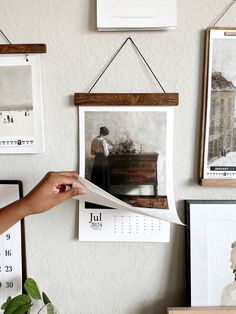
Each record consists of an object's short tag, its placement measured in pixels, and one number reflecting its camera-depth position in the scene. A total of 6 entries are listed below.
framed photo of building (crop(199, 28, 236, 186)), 0.98
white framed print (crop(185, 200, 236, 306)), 1.03
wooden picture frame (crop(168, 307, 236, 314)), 1.00
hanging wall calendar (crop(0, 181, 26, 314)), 1.05
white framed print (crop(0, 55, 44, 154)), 1.00
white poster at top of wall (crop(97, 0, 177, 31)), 0.97
